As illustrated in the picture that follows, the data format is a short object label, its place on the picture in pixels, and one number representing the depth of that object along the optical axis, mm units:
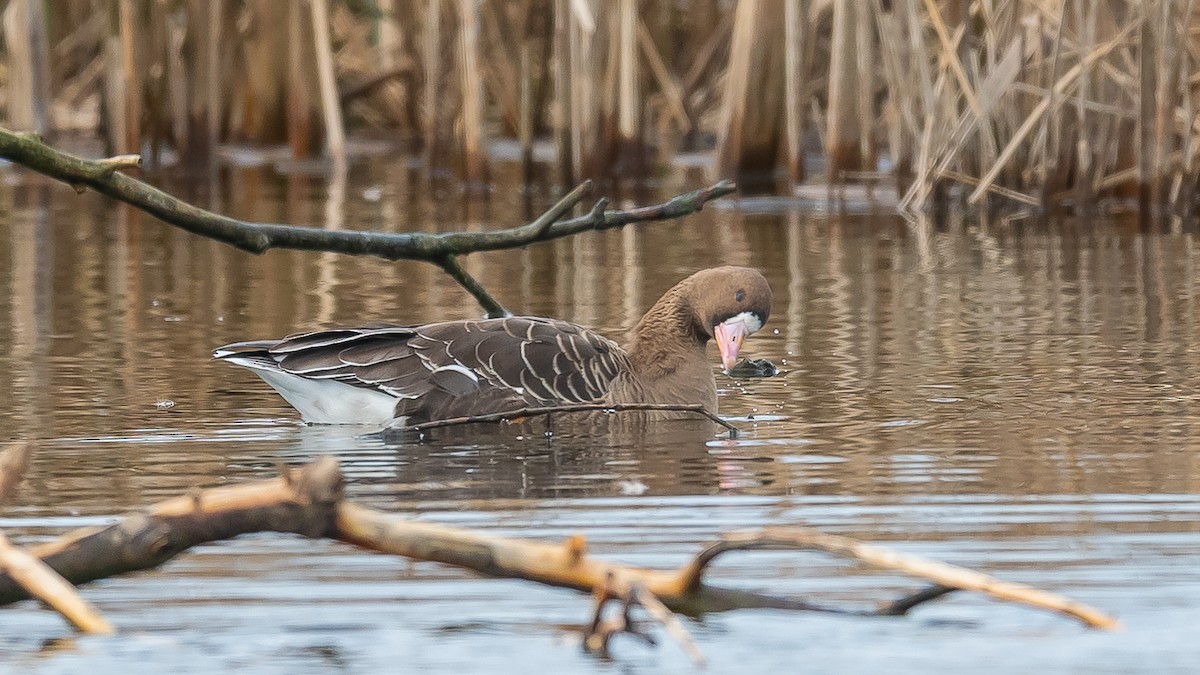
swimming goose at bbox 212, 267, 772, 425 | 14375
